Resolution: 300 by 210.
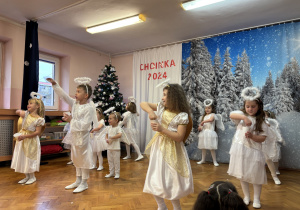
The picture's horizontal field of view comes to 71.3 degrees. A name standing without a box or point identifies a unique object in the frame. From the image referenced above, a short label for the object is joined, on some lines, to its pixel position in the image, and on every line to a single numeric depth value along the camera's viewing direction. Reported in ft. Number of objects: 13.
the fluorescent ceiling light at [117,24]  14.96
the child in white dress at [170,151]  5.79
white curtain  20.25
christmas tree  20.19
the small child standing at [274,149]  10.42
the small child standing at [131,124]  18.10
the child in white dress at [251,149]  7.88
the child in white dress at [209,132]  16.20
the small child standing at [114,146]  12.05
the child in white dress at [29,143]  10.42
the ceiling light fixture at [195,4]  12.76
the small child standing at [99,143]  13.96
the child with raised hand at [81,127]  9.39
